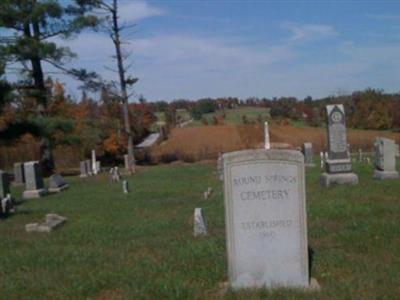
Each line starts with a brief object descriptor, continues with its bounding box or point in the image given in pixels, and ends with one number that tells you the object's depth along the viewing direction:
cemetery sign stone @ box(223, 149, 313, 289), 6.26
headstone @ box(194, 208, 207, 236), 9.99
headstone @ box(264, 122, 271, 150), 22.44
